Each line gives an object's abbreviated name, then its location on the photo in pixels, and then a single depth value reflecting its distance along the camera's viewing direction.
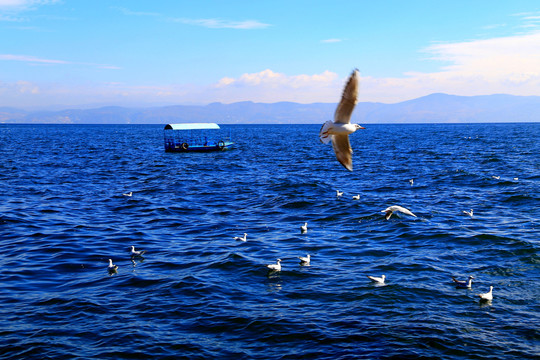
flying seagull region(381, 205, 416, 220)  25.10
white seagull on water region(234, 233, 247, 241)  22.44
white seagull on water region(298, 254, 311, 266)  19.04
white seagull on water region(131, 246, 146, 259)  20.00
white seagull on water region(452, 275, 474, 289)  16.31
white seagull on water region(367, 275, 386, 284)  16.83
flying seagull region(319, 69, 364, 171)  9.24
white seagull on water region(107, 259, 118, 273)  18.23
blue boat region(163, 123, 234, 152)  72.94
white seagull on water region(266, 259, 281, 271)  18.11
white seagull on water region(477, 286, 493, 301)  15.19
